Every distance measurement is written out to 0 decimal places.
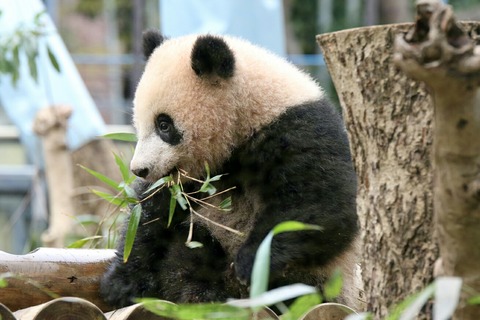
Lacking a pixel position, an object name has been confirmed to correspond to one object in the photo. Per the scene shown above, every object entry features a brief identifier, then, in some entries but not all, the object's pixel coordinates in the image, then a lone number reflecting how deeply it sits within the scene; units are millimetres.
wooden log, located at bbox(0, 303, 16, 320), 4652
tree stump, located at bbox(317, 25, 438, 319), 4023
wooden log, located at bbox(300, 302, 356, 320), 5152
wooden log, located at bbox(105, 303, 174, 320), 4996
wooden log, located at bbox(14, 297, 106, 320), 4844
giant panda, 5969
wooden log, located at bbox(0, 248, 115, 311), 5781
